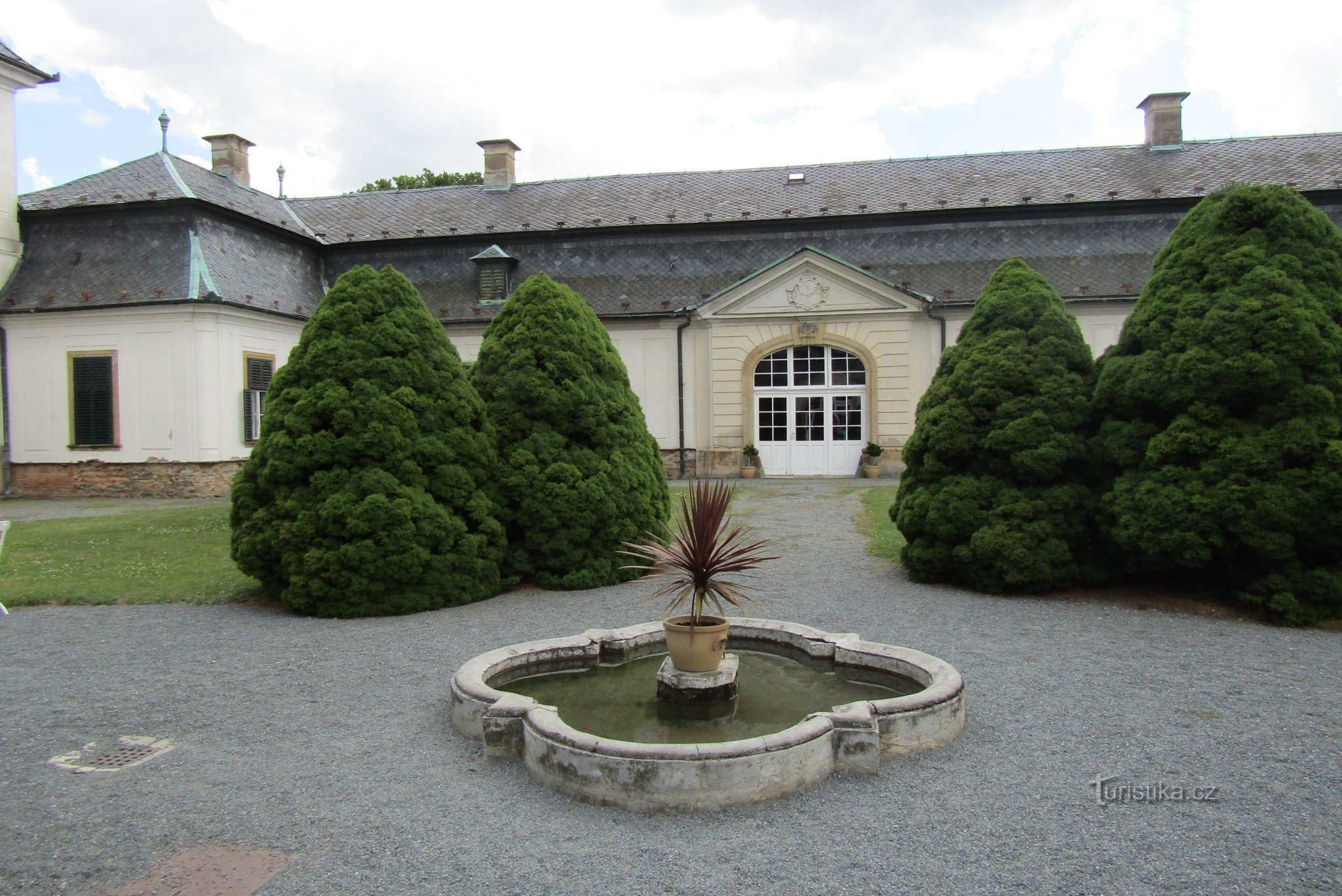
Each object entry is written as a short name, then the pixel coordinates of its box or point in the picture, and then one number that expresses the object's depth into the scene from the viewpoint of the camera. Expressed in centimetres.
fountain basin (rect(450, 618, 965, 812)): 380
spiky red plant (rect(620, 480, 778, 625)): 506
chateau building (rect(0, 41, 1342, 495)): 1927
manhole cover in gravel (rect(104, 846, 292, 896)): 321
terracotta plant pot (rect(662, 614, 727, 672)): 495
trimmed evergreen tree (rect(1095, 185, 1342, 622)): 694
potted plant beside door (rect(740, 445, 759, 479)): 2189
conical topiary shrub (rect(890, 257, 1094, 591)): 811
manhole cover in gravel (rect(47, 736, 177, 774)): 436
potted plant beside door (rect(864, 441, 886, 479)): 2130
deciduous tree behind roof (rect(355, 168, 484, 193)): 3719
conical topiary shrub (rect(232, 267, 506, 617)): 747
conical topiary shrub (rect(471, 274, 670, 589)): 853
